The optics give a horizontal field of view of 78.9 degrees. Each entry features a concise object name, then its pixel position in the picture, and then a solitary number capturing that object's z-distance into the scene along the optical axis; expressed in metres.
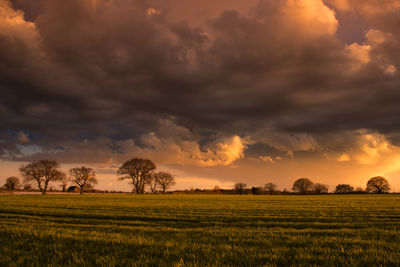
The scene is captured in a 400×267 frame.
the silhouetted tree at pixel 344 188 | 163.94
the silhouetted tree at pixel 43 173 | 94.56
